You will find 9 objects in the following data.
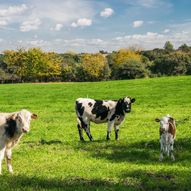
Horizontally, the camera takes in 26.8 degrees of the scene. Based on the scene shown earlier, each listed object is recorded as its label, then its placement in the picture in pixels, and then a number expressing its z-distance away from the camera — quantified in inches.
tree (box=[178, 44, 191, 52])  6597.0
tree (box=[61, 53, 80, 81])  4827.8
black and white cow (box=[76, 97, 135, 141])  754.8
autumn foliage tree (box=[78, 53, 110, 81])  4783.5
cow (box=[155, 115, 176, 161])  552.1
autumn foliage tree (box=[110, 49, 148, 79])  4097.0
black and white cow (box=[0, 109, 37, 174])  482.0
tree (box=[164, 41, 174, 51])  7121.1
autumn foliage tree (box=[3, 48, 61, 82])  4736.7
